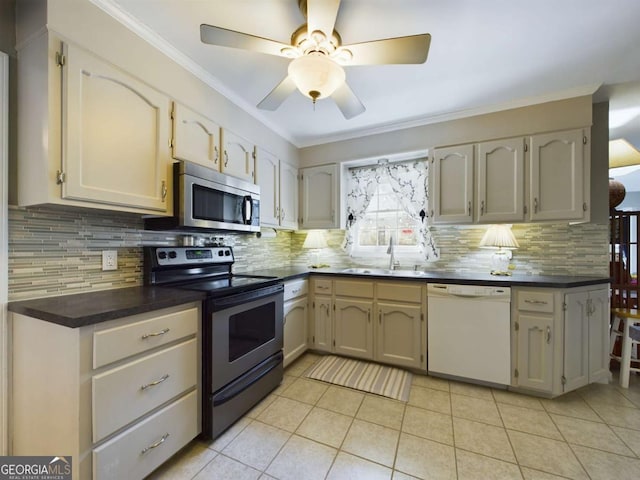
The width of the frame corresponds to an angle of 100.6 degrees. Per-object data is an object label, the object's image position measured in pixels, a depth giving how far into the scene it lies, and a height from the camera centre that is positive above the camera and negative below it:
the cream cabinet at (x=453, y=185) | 2.41 +0.51
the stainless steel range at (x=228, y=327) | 1.50 -0.57
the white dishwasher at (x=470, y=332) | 2.05 -0.75
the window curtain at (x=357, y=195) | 3.09 +0.52
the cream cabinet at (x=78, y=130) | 1.17 +0.53
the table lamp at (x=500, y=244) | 2.32 -0.04
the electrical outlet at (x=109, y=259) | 1.56 -0.12
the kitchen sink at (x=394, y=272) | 2.41 -0.33
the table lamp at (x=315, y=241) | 3.07 -0.02
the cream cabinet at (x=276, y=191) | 2.54 +0.51
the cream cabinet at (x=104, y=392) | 1.03 -0.66
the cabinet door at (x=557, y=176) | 2.09 +0.51
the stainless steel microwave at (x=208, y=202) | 1.66 +0.26
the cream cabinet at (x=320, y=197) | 3.01 +0.49
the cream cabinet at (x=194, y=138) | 1.70 +0.70
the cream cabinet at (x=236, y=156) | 2.08 +0.69
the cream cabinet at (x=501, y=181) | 2.25 +0.51
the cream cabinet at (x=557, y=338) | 1.93 -0.74
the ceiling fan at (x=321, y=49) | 1.19 +0.93
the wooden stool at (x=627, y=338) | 2.10 -0.79
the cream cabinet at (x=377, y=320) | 2.32 -0.76
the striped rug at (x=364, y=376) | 2.10 -1.18
